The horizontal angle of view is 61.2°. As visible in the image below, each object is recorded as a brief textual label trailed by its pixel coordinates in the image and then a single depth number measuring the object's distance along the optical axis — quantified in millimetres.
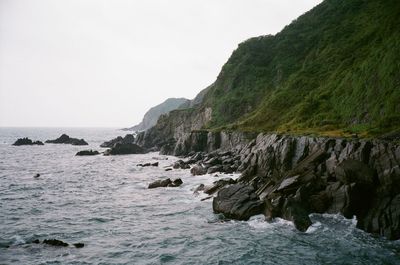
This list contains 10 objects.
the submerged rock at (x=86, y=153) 115588
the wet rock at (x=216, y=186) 49656
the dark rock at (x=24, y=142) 161375
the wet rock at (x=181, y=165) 77844
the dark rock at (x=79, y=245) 29978
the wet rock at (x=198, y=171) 66938
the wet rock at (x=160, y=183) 56991
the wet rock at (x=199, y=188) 51219
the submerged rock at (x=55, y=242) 30067
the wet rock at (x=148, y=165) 84269
